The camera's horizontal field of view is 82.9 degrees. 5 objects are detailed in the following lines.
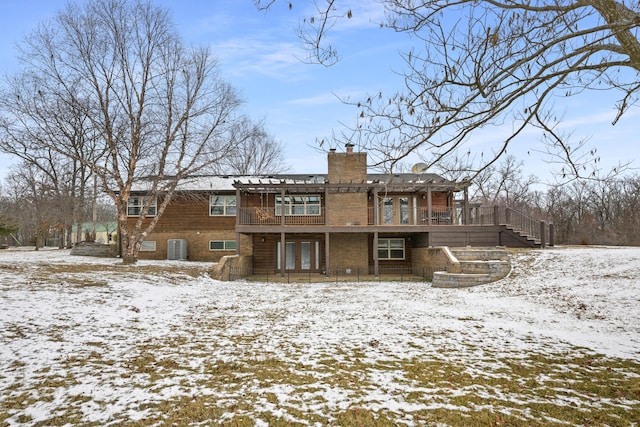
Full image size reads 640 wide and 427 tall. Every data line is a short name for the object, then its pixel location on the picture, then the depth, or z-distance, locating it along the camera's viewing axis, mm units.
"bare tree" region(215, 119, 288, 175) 38094
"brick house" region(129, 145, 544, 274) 21328
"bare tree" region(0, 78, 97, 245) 15367
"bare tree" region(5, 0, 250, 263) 16031
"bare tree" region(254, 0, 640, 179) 4473
